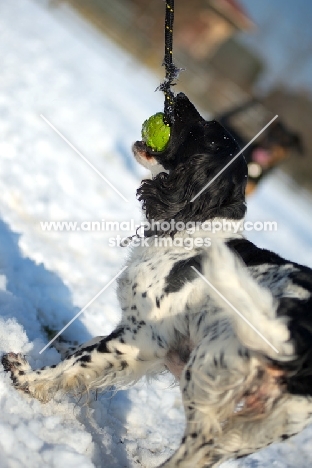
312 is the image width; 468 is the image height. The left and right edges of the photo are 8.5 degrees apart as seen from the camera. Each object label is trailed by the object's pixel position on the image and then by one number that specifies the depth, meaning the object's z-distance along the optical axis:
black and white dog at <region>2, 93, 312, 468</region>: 3.04
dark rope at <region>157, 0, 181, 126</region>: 3.30
